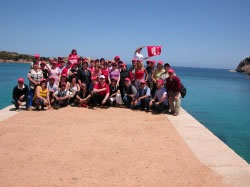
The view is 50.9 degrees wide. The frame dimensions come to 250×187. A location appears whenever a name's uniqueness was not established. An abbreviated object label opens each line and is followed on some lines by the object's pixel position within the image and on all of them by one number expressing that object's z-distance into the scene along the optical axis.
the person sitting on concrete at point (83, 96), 9.53
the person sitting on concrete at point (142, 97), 9.31
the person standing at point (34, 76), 9.14
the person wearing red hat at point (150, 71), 9.78
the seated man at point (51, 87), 9.32
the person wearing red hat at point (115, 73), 9.71
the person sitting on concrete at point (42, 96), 8.83
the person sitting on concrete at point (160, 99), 9.05
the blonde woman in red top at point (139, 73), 9.55
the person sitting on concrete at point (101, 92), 9.42
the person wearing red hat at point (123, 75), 9.77
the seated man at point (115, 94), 9.73
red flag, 10.15
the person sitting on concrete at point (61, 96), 9.29
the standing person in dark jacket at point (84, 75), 9.78
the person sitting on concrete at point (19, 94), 8.80
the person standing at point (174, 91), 8.70
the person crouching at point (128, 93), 9.57
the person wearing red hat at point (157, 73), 9.56
